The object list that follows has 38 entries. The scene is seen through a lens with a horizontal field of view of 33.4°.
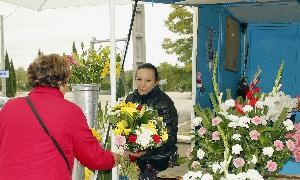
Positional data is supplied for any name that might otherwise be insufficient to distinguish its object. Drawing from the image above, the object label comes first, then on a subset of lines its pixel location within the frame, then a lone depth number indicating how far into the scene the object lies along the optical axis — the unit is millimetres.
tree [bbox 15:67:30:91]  58312
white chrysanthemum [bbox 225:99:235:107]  3414
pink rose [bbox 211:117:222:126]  3283
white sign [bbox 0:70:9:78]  24859
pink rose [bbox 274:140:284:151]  3196
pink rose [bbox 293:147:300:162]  3314
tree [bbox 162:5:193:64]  25312
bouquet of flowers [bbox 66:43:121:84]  5039
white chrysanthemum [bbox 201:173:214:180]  3102
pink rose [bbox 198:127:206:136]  3396
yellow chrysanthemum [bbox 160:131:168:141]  3709
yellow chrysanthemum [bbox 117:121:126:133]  3682
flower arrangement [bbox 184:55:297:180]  3170
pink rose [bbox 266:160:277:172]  3164
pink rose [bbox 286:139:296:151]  3254
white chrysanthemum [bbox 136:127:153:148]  3566
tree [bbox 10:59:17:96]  40156
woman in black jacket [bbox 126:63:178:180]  3904
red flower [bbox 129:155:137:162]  3816
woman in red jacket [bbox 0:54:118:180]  2652
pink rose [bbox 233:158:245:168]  3111
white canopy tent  4168
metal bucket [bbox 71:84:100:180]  4832
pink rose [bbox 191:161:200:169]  3333
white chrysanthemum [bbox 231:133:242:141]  3209
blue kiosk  6629
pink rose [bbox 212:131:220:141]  3289
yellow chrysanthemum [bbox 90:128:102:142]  4652
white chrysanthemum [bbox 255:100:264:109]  3383
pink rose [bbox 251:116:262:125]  3222
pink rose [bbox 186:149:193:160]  3544
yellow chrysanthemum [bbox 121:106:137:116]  3691
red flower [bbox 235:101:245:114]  3348
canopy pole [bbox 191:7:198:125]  6453
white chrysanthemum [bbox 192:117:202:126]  3445
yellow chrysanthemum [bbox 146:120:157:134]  3623
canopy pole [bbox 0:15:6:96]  29372
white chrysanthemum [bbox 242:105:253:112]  3320
